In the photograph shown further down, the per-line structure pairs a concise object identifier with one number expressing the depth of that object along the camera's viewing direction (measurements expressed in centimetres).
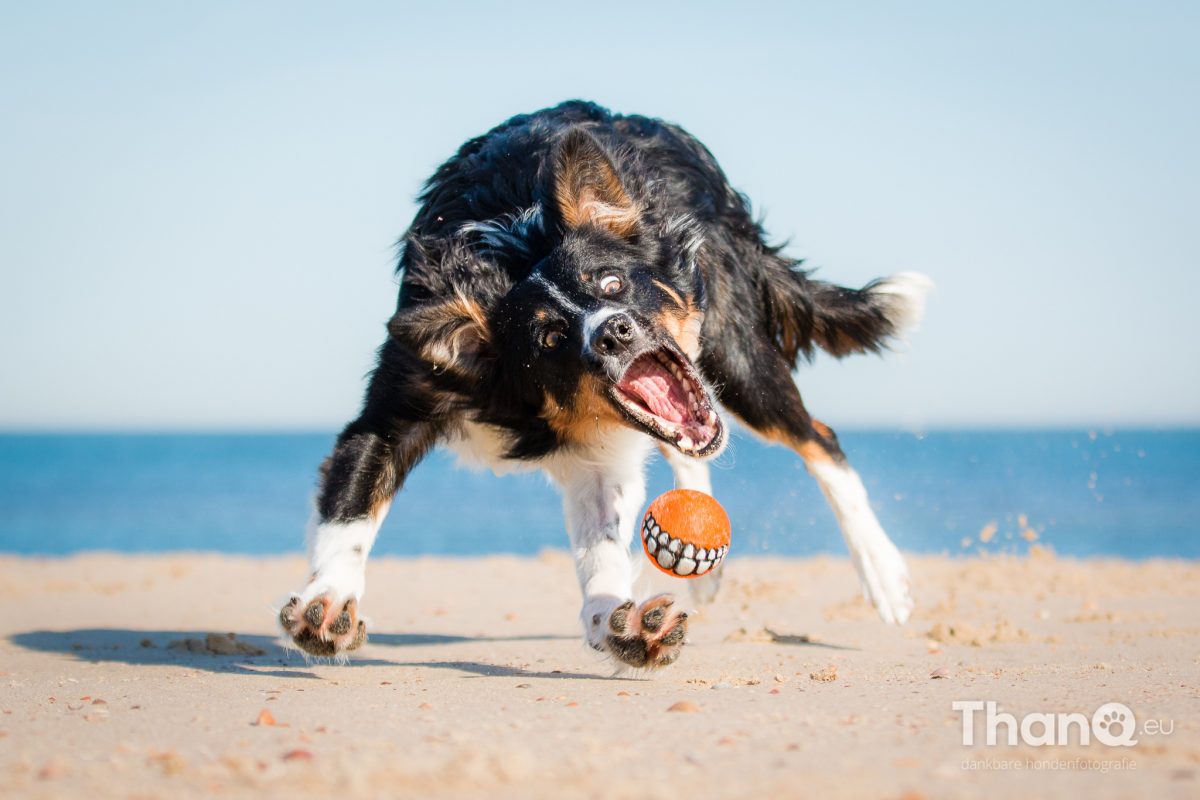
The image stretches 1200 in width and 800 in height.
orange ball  436
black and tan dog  444
